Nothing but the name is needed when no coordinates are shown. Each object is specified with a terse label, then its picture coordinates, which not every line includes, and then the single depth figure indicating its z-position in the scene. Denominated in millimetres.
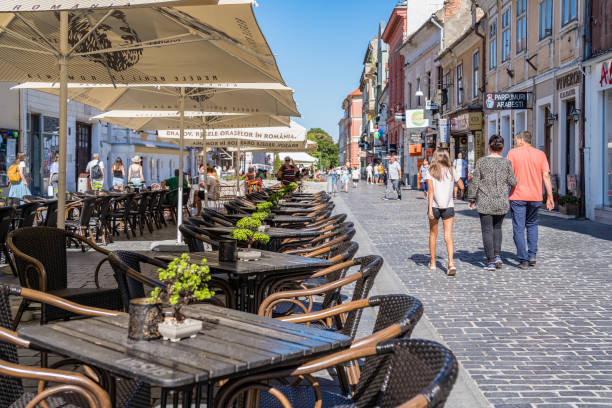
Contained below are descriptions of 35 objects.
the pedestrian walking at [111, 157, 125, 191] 19625
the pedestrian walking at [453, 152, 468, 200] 26161
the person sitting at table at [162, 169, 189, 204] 15742
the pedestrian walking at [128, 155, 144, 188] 19797
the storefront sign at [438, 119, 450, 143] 32844
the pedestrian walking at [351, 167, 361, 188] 53556
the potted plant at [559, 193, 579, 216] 17406
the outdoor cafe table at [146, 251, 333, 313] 4680
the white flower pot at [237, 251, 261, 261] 5137
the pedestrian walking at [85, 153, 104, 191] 20438
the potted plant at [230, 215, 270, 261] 5143
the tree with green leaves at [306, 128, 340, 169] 159725
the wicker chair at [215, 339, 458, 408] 2092
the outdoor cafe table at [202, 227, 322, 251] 6723
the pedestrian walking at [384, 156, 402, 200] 28780
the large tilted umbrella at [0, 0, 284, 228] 6473
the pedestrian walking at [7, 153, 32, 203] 15391
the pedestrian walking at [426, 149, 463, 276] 8969
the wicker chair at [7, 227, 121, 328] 4723
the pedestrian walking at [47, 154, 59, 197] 22406
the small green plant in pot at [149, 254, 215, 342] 2729
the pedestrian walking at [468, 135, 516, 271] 9266
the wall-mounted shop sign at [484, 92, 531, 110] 20797
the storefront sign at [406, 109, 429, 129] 38312
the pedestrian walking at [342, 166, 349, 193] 39906
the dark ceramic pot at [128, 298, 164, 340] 2715
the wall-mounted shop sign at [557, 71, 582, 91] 17614
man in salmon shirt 9500
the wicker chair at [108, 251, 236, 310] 4191
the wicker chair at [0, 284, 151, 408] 2508
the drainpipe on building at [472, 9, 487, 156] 27141
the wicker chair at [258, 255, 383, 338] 3840
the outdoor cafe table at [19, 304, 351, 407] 2357
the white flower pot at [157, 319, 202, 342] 2717
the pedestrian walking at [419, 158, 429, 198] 29697
